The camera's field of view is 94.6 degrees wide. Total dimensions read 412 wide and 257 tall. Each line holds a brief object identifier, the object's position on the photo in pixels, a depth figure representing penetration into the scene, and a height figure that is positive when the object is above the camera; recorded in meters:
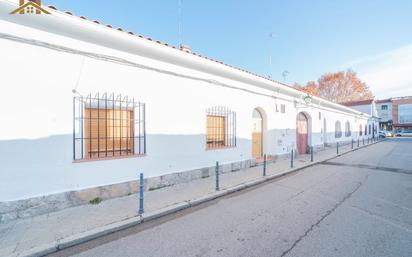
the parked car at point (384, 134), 38.14 -1.00
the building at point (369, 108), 31.78 +3.68
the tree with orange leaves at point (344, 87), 38.53 +8.72
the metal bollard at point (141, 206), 4.07 -1.61
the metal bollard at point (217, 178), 5.53 -1.38
